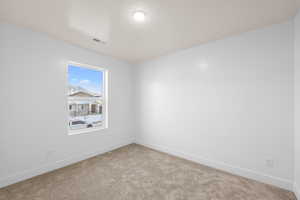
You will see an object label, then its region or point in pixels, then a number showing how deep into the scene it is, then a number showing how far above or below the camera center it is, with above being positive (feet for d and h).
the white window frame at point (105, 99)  11.07 +0.01
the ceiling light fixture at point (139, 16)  5.68 +3.94
